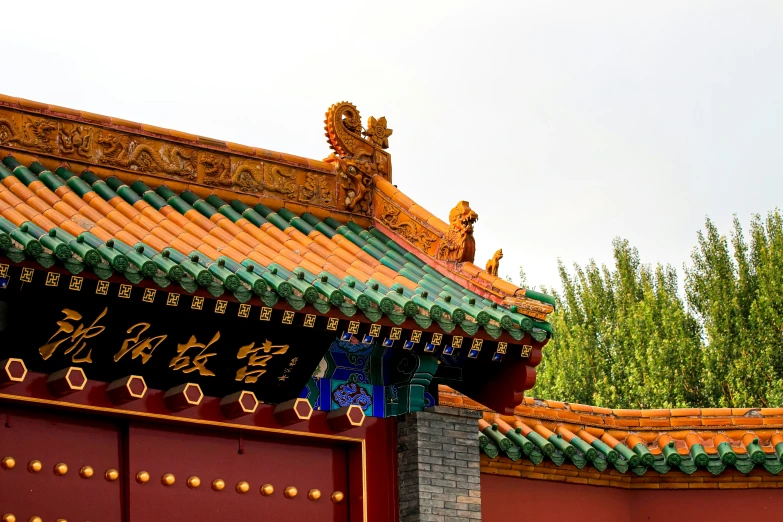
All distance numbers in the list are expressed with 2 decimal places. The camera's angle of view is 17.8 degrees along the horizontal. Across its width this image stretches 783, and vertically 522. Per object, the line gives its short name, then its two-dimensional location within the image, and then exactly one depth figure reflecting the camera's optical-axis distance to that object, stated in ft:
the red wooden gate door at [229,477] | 53.39
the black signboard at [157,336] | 49.70
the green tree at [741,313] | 150.48
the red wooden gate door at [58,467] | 50.22
